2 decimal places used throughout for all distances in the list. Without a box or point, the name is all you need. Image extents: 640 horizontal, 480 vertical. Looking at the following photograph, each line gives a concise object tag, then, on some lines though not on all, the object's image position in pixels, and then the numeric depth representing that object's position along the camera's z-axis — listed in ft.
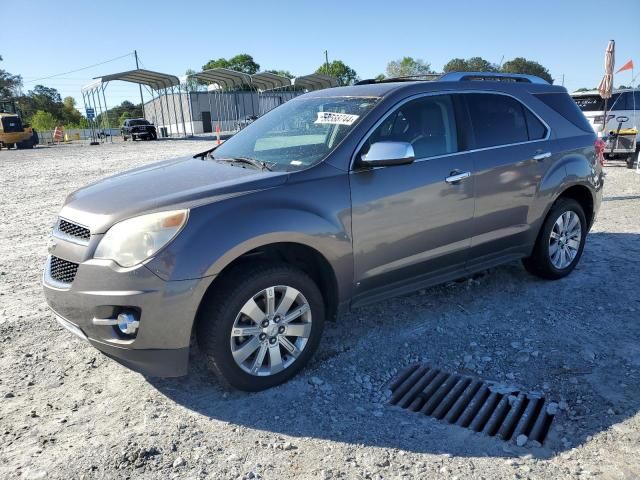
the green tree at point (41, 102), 267.80
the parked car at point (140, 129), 119.44
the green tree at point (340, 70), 323.57
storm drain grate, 9.35
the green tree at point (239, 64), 326.65
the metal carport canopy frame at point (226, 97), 123.24
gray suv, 9.10
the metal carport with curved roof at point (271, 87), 128.16
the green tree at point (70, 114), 282.15
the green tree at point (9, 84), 244.01
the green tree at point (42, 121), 228.86
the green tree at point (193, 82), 120.06
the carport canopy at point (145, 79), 114.38
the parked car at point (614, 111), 40.93
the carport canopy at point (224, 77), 118.32
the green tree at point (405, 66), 248.54
